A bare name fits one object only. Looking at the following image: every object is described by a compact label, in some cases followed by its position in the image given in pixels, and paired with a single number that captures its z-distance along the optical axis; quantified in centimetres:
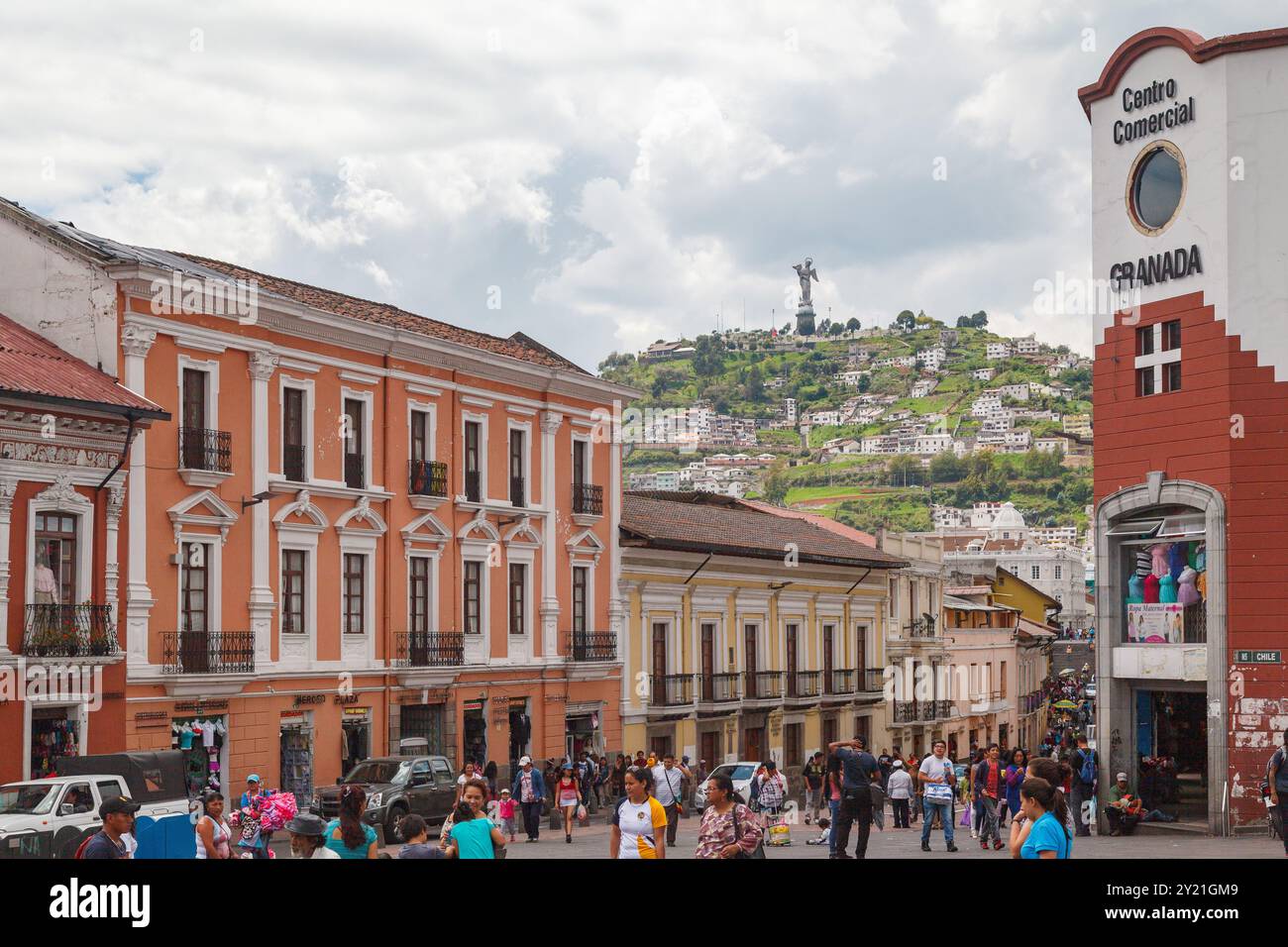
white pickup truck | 2183
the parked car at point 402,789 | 3002
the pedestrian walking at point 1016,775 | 2644
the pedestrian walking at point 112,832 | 1149
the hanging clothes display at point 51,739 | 2870
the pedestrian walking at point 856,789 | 2127
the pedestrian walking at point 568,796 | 3069
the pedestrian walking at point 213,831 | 1605
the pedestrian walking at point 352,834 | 1219
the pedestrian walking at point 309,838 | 1175
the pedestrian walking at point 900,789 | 3014
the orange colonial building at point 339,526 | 3169
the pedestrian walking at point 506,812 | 3104
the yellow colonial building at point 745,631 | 4759
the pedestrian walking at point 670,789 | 2602
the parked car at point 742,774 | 3450
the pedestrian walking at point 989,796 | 2705
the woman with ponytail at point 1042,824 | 1048
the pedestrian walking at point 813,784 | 3869
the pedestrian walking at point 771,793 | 3164
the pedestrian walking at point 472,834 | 1235
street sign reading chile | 3044
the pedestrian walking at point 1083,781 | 3020
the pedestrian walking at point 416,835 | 1194
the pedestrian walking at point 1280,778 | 1889
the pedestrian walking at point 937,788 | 2625
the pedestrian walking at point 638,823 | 1345
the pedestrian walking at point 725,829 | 1244
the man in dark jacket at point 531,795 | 3161
